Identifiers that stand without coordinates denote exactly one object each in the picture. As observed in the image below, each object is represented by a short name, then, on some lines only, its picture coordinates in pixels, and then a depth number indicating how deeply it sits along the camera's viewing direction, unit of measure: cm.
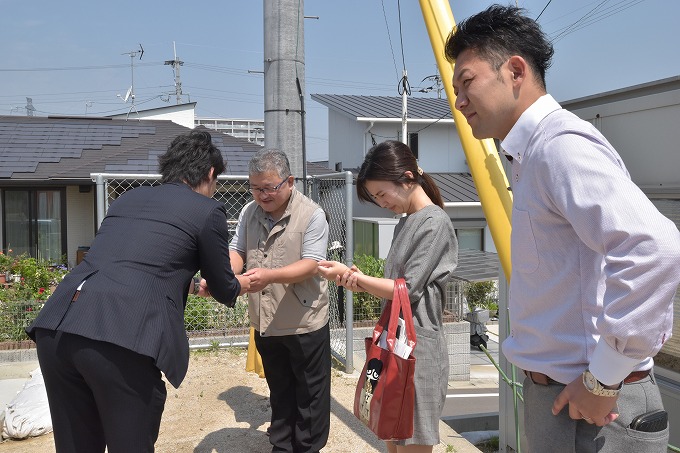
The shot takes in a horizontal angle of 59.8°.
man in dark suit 202
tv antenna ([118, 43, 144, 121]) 2825
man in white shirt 112
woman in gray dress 240
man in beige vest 315
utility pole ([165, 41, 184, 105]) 4453
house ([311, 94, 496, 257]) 1767
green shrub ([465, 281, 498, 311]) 1466
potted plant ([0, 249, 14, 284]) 1085
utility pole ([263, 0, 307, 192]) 425
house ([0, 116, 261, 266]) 1254
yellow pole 254
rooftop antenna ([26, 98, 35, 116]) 3306
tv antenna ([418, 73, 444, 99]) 2314
